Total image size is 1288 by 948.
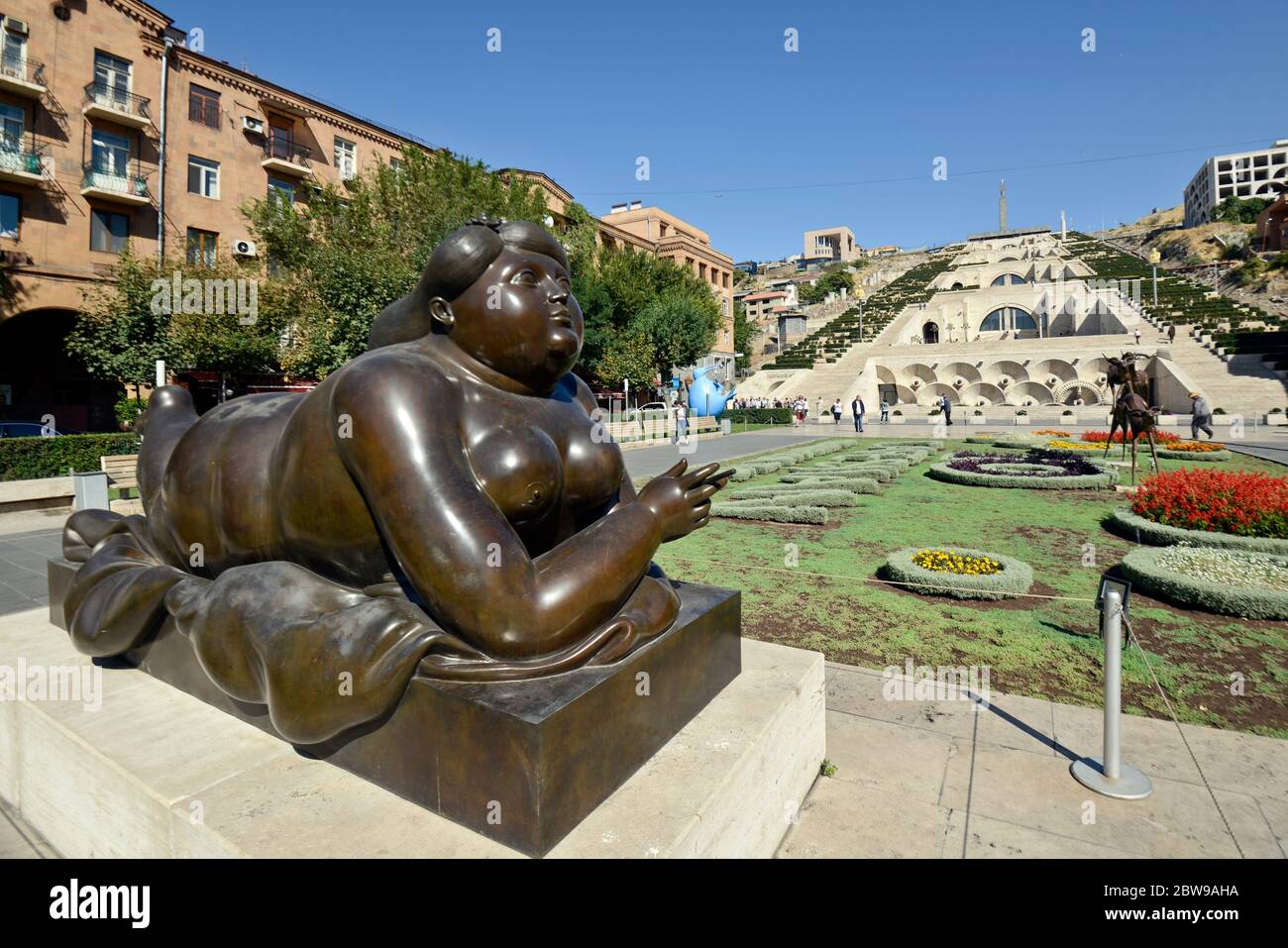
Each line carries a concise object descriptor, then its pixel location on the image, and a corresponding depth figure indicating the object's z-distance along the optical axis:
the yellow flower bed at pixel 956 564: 6.79
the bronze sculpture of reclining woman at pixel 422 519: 2.05
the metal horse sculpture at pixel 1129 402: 13.64
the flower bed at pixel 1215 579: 5.76
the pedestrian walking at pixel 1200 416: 23.53
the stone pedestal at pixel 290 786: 2.00
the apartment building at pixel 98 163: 20.72
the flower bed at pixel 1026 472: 12.99
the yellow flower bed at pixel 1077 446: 18.42
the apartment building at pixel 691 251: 51.88
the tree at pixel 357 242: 19.50
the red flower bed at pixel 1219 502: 7.93
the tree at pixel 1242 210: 83.12
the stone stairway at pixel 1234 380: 32.03
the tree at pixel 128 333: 18.69
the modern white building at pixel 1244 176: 99.25
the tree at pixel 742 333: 69.75
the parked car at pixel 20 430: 17.48
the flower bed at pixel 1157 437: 18.86
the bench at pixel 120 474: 13.01
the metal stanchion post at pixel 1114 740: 3.25
